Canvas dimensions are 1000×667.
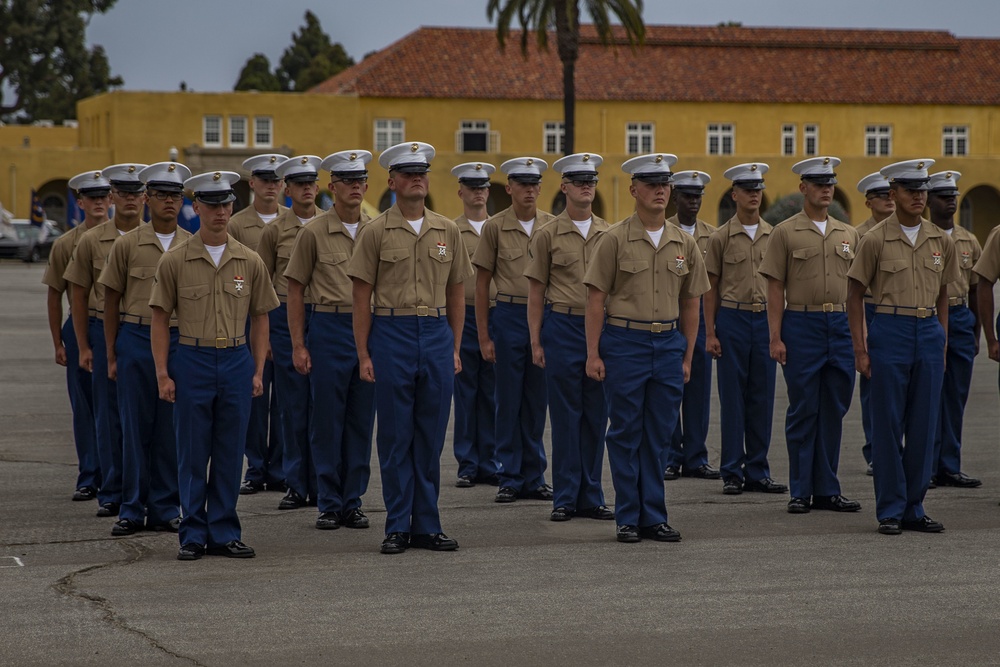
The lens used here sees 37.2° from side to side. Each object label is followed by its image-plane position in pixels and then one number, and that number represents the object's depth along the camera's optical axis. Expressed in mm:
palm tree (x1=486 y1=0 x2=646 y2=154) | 50281
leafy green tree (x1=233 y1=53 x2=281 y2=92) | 99188
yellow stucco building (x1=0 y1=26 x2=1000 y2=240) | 61781
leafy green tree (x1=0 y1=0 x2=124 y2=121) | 80000
